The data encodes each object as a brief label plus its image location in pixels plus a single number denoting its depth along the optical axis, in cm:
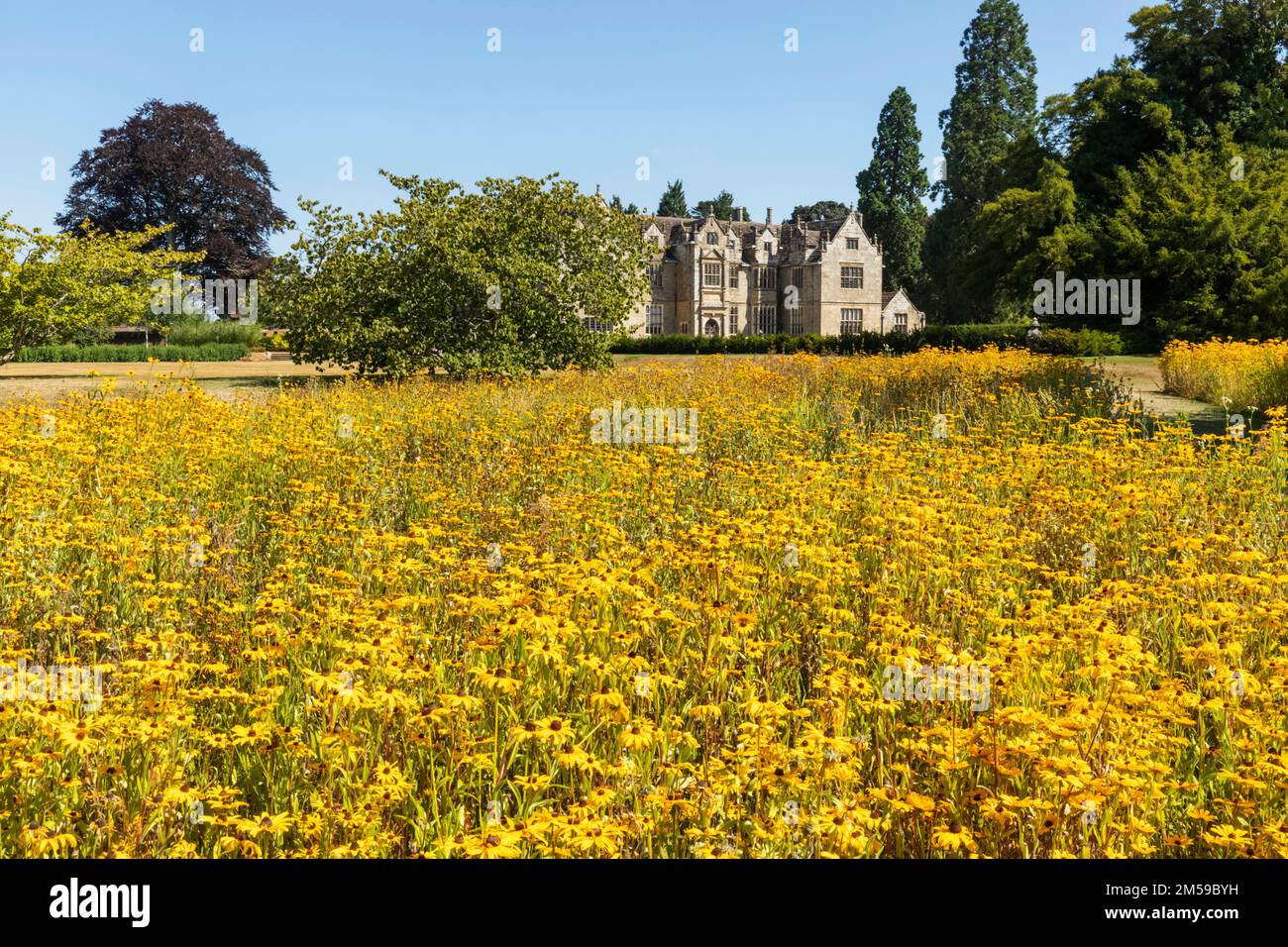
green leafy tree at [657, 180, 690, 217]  8031
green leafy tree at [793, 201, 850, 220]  7956
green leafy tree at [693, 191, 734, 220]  8649
